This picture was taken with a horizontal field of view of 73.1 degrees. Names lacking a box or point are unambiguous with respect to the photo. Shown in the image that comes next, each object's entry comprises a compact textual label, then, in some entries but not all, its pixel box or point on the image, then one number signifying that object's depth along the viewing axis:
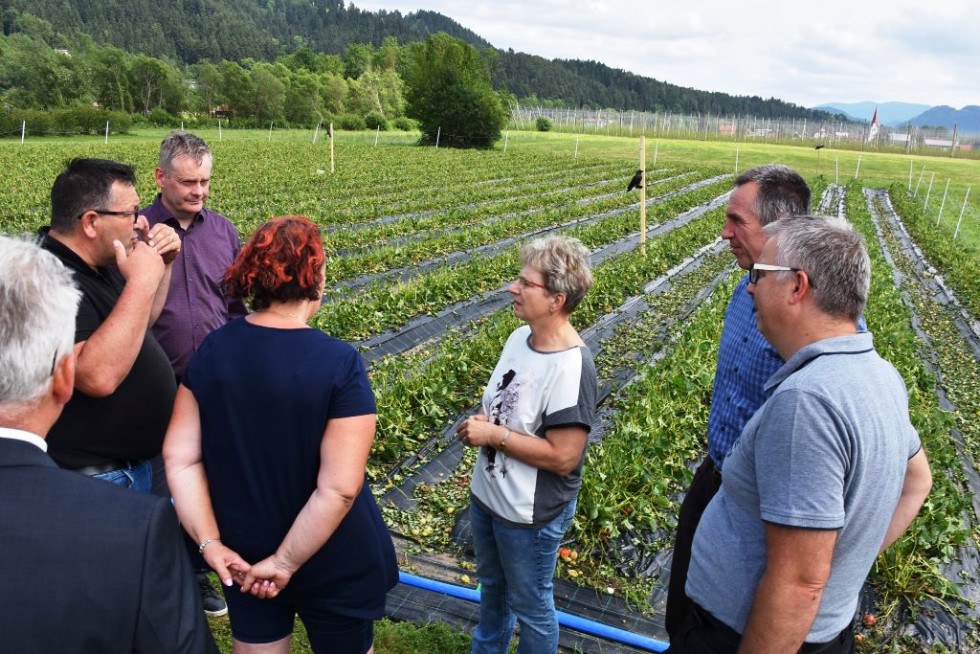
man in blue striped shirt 2.64
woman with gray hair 2.64
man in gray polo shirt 1.58
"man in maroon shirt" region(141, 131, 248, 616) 3.43
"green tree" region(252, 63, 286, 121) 62.62
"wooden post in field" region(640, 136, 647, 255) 11.25
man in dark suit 1.16
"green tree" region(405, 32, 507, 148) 43.81
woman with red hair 2.01
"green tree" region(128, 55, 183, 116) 59.97
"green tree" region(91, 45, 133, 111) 59.53
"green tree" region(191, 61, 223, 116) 63.43
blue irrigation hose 3.39
